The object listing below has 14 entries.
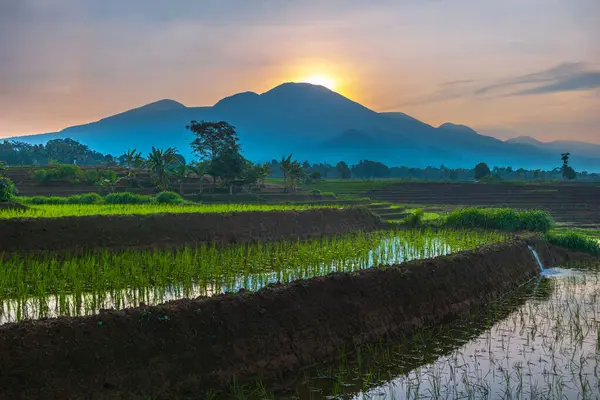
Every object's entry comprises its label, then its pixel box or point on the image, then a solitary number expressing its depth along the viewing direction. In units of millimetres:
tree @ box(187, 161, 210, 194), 43594
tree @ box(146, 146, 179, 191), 39312
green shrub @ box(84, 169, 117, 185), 41488
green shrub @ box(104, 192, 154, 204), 29328
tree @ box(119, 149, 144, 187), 42488
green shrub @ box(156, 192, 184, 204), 29641
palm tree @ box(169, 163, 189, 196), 41688
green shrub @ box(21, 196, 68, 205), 28922
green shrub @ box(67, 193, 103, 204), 29503
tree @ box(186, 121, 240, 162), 57000
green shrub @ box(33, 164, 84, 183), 42438
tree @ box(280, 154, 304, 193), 47841
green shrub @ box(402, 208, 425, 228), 25056
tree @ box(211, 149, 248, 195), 43656
